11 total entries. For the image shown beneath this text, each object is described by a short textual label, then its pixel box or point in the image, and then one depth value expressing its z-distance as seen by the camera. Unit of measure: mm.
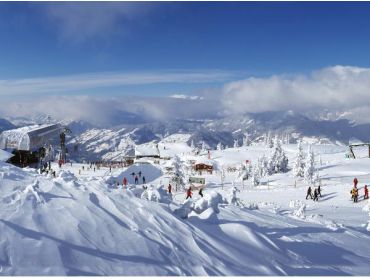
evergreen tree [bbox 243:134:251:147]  190250
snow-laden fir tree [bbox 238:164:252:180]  62588
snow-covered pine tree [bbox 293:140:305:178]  54394
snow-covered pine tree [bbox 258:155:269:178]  73438
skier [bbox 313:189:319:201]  29133
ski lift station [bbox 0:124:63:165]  35969
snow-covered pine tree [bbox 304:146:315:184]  44125
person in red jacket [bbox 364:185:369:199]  27703
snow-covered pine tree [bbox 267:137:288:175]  76938
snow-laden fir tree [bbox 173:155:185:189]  49344
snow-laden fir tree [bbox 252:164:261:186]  46084
